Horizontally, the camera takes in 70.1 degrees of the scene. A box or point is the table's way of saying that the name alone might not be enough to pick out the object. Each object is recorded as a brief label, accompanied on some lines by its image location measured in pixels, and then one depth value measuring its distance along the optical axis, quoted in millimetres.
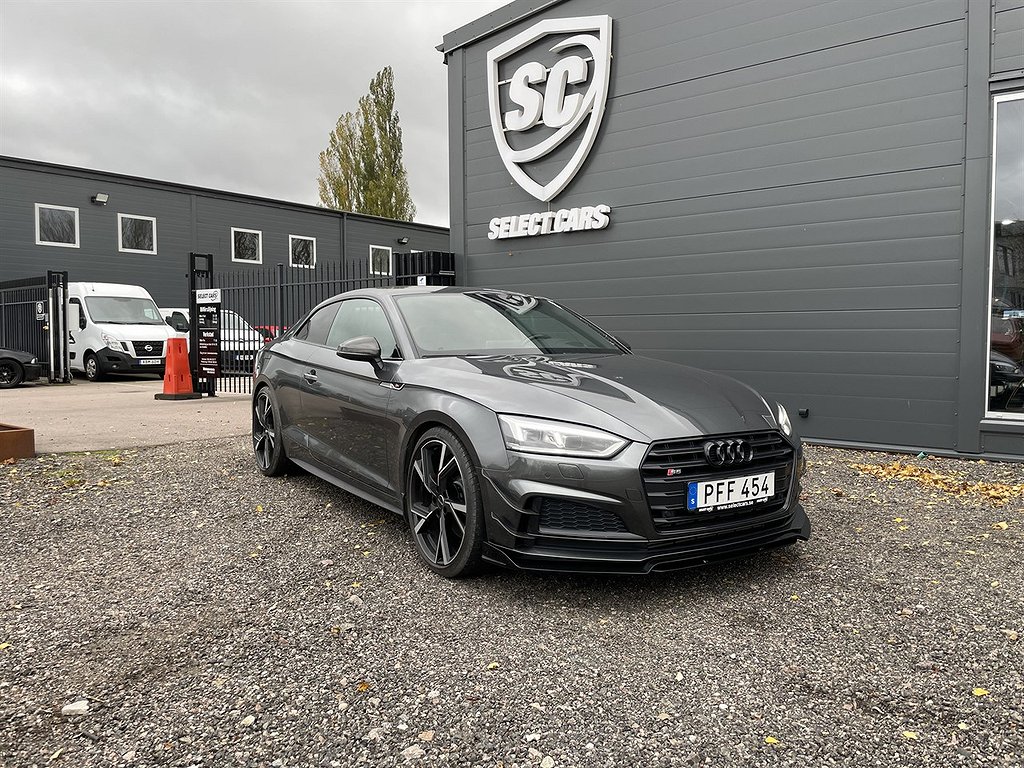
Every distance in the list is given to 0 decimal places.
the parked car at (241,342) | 12820
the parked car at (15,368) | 13852
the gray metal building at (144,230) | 17375
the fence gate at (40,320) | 14609
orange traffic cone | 11617
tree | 34469
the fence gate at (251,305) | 9797
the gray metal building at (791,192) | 6230
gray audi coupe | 2922
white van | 15219
